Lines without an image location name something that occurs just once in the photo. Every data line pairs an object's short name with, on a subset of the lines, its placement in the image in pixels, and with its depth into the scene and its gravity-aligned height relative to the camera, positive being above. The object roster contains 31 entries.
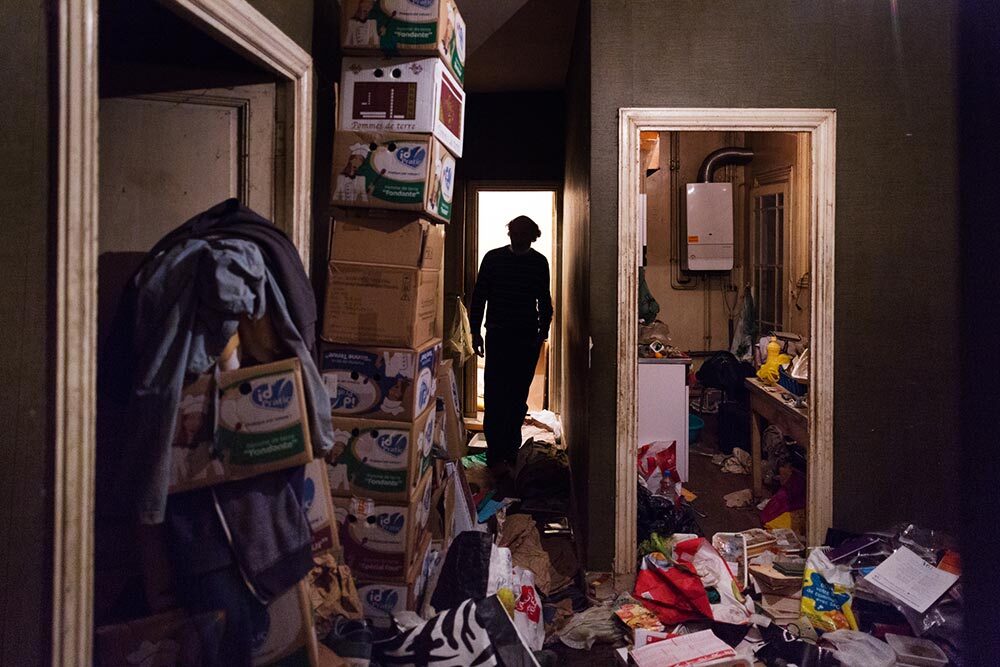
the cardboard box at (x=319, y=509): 2.07 -0.55
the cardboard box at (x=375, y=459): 2.30 -0.44
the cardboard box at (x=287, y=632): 1.69 -0.77
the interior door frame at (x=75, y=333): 1.23 -0.01
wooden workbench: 3.41 -0.46
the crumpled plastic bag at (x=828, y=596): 2.63 -1.06
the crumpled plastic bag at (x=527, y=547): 2.99 -1.02
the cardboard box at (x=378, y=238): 2.27 +0.32
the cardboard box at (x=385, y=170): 2.24 +0.54
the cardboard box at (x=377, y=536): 2.31 -0.71
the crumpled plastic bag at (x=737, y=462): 4.80 -0.95
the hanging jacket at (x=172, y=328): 1.41 +0.01
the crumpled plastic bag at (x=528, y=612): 2.45 -1.06
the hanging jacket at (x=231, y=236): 1.52 +0.14
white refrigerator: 4.15 -0.43
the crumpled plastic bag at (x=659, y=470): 3.93 -0.82
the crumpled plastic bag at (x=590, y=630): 2.58 -1.16
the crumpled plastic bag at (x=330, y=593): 1.98 -0.79
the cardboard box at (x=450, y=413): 2.89 -0.36
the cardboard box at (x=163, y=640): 1.49 -0.71
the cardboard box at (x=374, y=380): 2.29 -0.17
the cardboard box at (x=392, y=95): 2.25 +0.80
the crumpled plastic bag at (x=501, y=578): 2.40 -0.92
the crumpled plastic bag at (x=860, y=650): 2.33 -1.13
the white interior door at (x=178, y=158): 2.12 +0.56
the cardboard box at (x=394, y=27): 2.23 +1.02
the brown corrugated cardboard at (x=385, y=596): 2.33 -0.93
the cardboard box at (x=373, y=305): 2.27 +0.09
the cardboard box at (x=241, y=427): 1.52 -0.22
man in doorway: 4.45 +0.04
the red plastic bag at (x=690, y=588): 2.70 -1.06
